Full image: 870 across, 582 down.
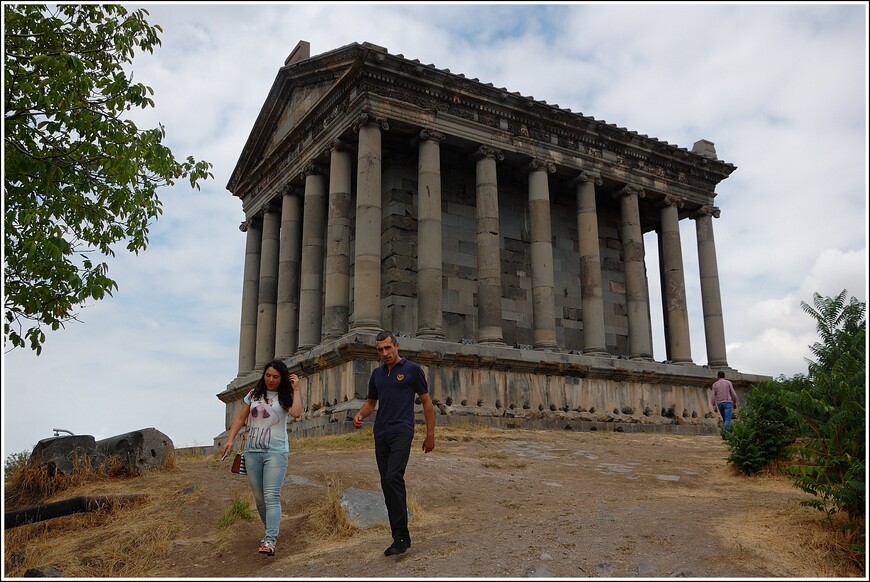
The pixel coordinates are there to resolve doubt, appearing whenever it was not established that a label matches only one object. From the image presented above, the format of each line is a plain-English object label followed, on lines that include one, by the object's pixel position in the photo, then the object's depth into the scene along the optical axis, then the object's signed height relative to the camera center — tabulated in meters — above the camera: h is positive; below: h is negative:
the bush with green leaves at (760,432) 11.81 +0.01
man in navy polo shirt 6.99 +0.19
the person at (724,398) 18.80 +0.90
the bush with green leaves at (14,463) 10.98 -0.29
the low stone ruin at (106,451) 10.62 -0.14
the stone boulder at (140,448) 11.15 -0.10
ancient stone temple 19.03 +5.70
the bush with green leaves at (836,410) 6.86 +0.21
